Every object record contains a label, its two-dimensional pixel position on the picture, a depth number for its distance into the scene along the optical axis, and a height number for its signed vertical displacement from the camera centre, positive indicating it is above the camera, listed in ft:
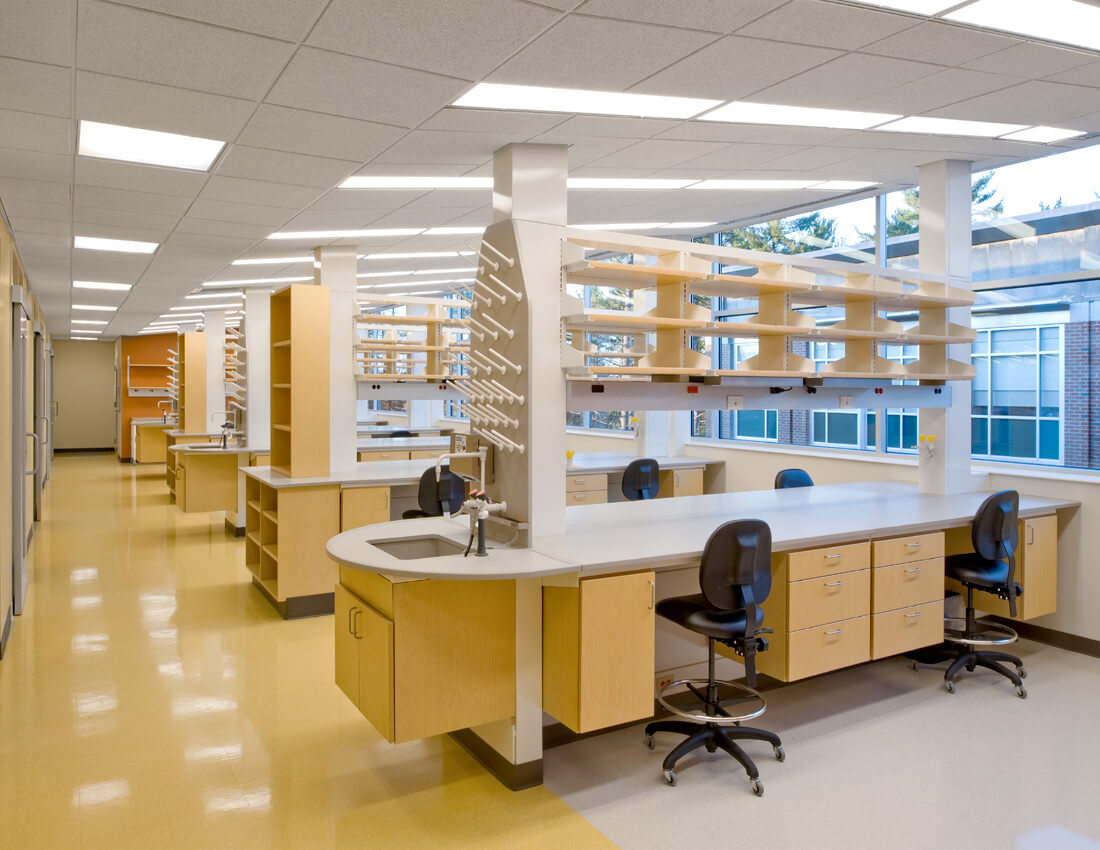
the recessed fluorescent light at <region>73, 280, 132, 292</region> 27.55 +4.33
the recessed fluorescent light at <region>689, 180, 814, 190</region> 16.89 +4.96
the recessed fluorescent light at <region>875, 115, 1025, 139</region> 13.10 +4.91
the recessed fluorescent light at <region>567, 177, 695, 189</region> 15.79 +4.67
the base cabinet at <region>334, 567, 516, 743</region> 9.61 -3.27
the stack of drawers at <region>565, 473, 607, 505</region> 22.11 -2.47
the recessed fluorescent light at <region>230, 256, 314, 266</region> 23.39 +4.38
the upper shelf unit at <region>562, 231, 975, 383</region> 11.91 +1.71
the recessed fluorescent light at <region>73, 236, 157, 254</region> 19.69 +4.18
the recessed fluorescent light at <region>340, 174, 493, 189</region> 14.74 +4.37
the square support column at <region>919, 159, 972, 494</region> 16.38 +2.97
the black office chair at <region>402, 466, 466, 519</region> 17.38 -2.04
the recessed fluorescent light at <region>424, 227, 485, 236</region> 20.59 +4.69
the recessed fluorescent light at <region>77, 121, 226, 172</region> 11.62 +4.10
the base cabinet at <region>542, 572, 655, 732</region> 9.77 -3.25
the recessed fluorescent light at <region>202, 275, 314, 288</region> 27.89 +4.50
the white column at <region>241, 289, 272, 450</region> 27.04 +1.37
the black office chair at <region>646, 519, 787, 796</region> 10.25 -2.95
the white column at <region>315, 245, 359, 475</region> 20.16 +0.47
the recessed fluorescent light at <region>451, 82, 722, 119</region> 10.32 +4.25
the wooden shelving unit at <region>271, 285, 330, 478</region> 18.74 +0.51
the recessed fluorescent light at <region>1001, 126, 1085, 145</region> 14.02 +5.04
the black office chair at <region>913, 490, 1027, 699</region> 13.00 -2.89
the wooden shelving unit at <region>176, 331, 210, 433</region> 38.99 +1.05
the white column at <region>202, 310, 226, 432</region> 38.55 +1.68
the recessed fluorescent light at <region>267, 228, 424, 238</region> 19.35 +4.41
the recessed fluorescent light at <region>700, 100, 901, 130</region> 11.64 +4.57
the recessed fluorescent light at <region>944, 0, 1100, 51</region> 8.73 +4.61
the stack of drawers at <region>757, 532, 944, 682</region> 11.48 -3.19
